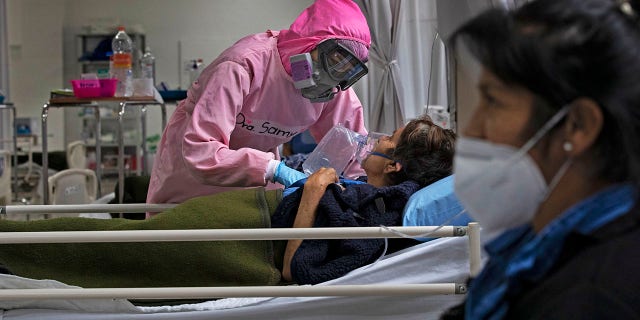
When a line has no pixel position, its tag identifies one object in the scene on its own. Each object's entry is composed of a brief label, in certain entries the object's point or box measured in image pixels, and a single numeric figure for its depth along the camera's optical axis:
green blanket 2.21
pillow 2.22
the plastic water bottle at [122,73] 4.18
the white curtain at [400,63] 3.94
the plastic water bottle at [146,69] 4.49
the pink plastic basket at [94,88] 3.95
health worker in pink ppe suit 2.52
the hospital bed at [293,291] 1.85
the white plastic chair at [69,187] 5.19
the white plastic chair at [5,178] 5.80
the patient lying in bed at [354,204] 2.22
